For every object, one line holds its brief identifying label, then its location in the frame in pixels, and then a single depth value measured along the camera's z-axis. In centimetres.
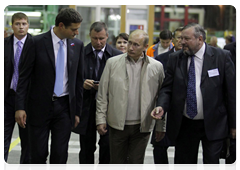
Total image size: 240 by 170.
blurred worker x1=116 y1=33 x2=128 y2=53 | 613
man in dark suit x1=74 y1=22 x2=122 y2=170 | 479
